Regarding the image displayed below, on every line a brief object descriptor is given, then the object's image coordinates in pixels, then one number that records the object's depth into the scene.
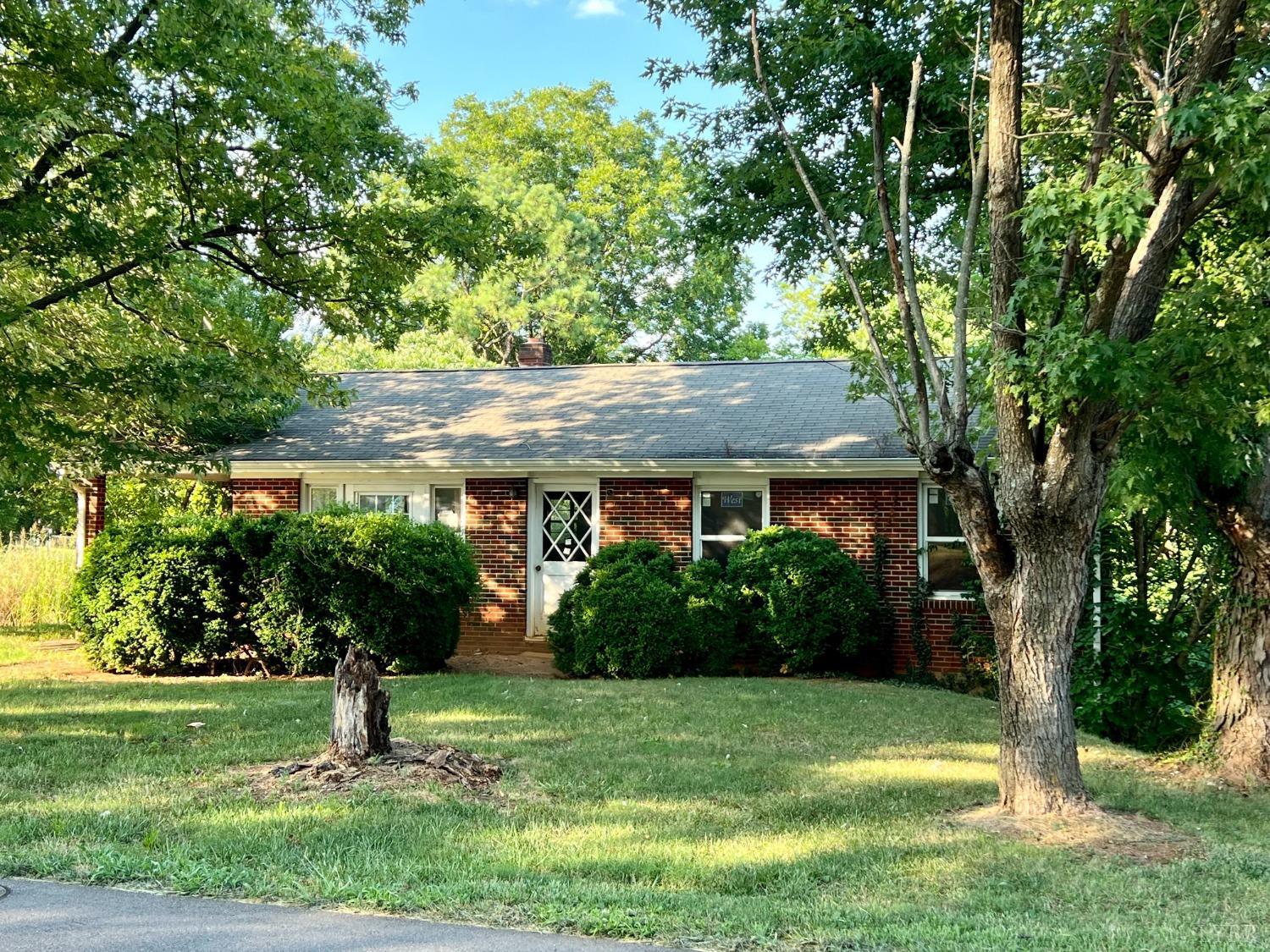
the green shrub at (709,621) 13.16
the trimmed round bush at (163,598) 13.05
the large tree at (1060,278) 5.73
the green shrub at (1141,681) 10.43
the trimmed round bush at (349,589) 12.84
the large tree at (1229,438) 6.19
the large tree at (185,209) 9.48
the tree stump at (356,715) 7.65
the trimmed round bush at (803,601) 13.24
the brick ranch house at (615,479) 14.12
